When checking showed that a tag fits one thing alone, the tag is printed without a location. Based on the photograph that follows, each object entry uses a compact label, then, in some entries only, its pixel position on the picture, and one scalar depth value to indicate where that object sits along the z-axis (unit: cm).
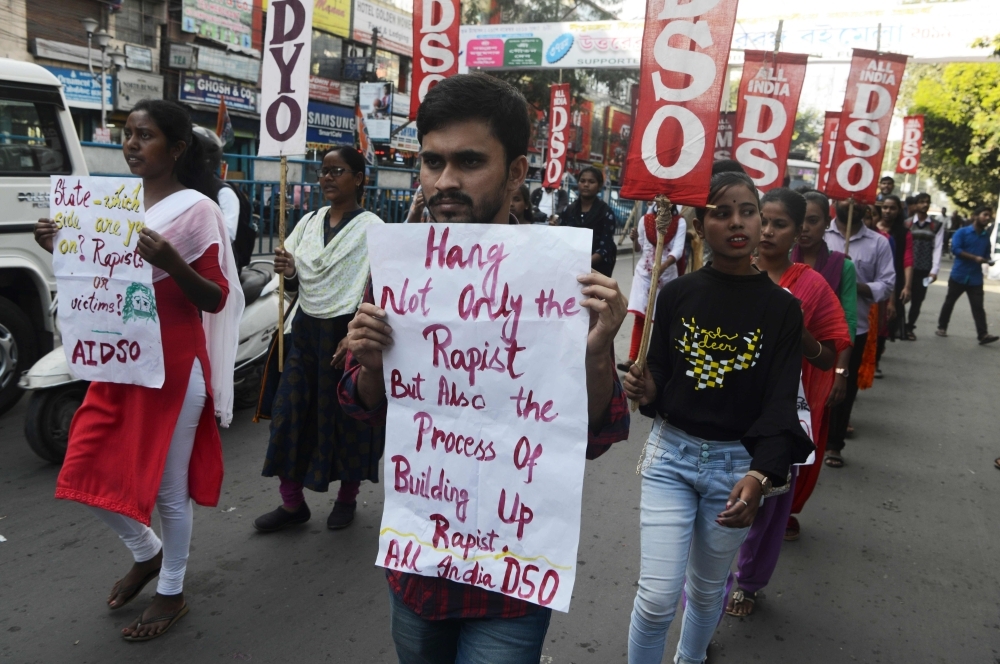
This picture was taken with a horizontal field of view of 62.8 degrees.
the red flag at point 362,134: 702
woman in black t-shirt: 238
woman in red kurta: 284
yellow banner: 2545
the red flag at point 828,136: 886
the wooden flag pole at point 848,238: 558
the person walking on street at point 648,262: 741
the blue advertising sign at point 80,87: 1761
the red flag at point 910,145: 1820
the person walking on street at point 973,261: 1080
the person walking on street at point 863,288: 555
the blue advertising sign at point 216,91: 2070
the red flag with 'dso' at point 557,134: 1471
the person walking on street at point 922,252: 1116
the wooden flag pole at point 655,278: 253
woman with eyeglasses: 386
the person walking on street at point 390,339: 164
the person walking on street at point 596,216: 770
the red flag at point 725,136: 897
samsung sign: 2534
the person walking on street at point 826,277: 395
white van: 531
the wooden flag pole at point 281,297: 388
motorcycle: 450
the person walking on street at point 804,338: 310
